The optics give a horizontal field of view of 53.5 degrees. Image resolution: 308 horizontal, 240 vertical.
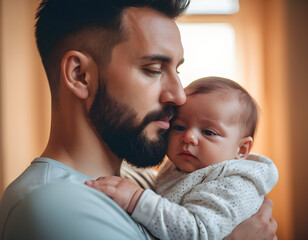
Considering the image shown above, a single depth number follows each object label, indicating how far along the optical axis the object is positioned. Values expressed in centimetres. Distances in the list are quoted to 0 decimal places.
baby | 85
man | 98
